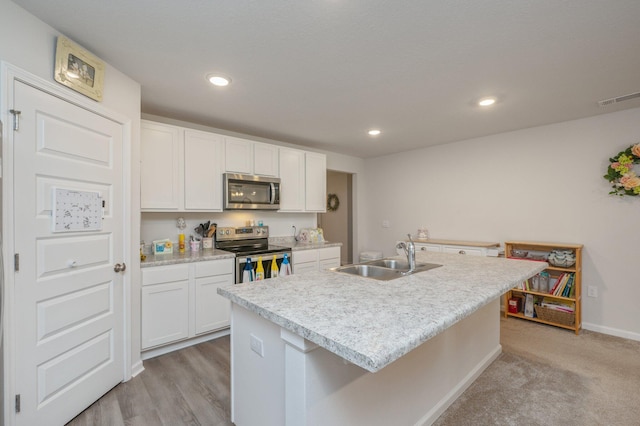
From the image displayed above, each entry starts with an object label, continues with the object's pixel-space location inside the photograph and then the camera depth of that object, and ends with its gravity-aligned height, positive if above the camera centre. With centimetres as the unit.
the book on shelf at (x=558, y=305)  317 -106
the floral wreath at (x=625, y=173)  284 +40
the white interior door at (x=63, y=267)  153 -33
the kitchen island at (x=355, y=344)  100 -54
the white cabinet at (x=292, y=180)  392 +46
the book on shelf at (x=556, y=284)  324 -81
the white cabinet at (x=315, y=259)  365 -62
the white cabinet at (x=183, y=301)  249 -82
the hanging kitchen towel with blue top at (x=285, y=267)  341 -65
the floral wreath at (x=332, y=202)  628 +24
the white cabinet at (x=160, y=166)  273 +47
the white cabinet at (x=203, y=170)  303 +47
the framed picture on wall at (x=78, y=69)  170 +91
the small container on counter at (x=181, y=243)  317 -34
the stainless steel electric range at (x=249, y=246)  309 -42
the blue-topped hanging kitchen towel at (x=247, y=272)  306 -64
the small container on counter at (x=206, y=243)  334 -35
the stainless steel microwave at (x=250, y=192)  331 +25
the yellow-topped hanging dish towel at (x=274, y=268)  331 -64
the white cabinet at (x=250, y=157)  337 +69
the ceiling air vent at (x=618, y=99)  257 +105
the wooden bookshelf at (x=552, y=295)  309 -93
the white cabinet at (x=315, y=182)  422 +47
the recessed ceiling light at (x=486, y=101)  267 +106
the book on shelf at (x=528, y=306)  344 -113
